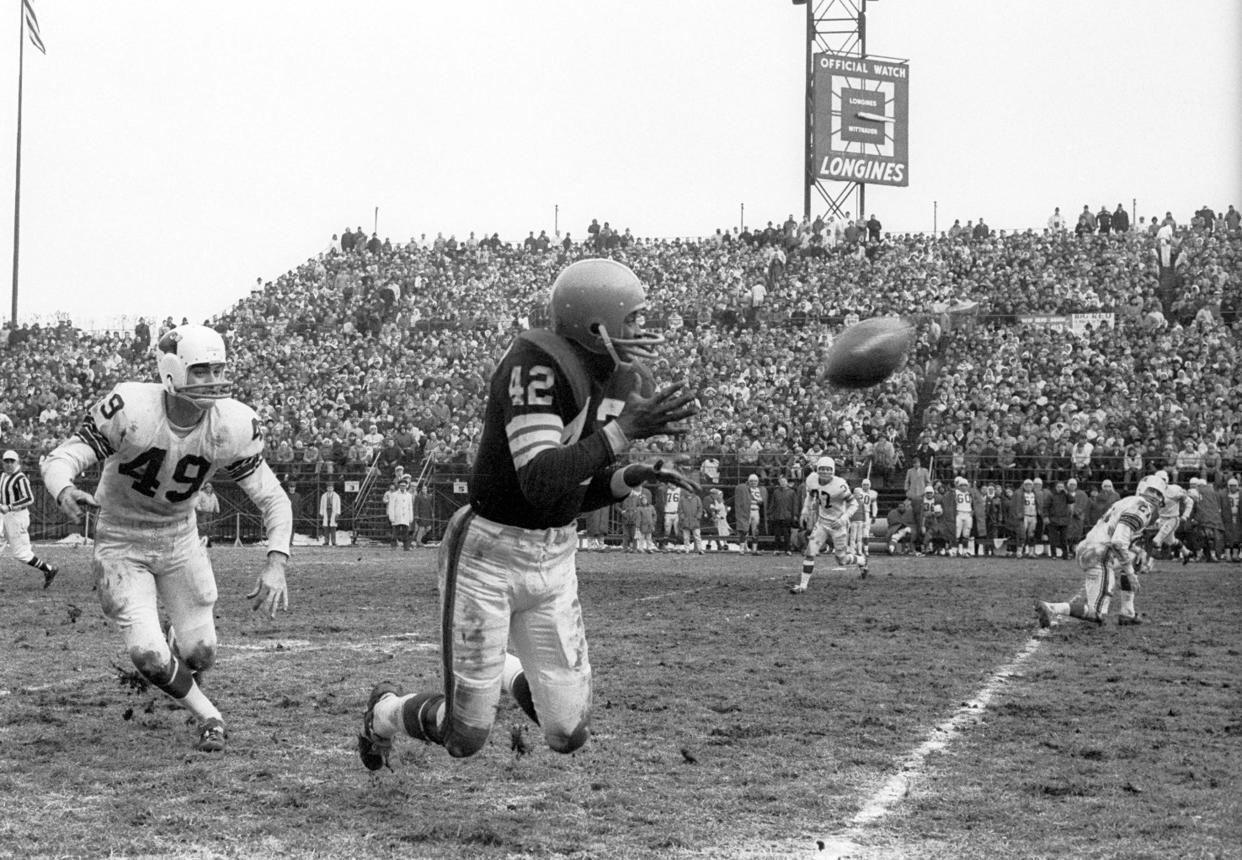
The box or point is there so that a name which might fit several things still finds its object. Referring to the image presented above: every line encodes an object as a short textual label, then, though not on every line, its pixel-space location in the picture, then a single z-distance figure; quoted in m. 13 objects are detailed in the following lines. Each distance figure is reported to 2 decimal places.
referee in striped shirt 15.30
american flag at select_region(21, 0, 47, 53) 36.78
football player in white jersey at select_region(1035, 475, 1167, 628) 11.47
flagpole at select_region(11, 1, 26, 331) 40.06
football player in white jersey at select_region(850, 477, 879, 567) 19.36
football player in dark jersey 4.46
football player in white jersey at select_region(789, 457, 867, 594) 16.58
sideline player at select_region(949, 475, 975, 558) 23.23
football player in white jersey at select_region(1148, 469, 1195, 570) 12.76
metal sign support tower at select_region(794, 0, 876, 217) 36.16
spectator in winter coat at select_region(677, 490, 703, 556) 24.56
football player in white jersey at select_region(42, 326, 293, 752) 6.07
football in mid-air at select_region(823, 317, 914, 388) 6.83
